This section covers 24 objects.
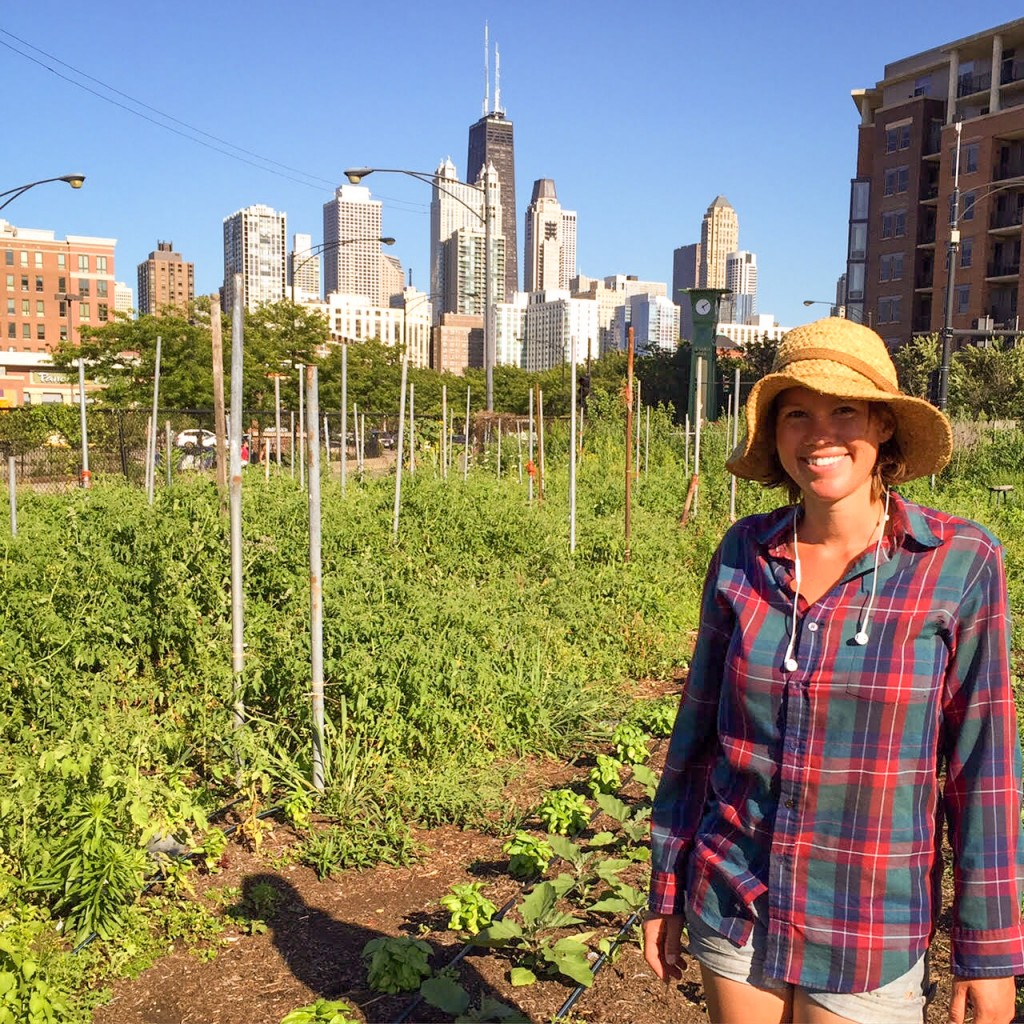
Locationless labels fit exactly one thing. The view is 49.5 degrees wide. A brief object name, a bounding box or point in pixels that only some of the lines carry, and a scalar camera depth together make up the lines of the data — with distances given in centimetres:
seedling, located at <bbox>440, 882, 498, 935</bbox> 404
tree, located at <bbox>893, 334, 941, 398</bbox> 3700
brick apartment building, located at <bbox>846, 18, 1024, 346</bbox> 4753
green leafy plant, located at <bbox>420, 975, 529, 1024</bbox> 342
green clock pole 3164
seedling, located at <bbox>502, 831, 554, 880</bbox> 457
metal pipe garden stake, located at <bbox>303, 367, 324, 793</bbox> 532
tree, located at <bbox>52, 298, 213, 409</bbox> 2709
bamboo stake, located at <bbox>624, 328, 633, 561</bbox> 1119
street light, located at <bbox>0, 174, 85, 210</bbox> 1581
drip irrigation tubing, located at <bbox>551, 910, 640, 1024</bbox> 356
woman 192
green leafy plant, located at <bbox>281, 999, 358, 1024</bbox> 314
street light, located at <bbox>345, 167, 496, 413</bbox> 1920
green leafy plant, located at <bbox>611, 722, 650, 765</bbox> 604
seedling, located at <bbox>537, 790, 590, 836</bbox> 505
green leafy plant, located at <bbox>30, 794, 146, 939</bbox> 388
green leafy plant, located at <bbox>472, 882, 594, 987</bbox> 367
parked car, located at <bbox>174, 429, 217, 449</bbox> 2421
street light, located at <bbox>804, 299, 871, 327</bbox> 5315
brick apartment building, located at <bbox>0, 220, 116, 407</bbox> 10506
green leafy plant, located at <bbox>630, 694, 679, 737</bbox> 657
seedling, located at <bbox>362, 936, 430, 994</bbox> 367
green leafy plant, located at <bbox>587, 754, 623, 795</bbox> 554
